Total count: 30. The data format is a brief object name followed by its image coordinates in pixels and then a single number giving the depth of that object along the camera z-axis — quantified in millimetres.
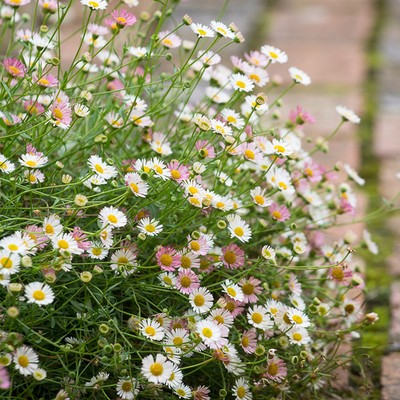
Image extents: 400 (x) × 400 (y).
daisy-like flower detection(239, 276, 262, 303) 1643
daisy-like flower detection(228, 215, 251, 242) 1634
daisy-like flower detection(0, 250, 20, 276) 1496
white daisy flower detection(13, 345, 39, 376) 1515
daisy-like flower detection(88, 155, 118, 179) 1600
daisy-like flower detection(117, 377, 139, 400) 1560
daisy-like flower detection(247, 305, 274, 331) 1626
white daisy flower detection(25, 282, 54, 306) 1512
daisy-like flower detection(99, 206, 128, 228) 1566
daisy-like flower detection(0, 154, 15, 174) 1574
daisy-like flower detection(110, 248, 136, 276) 1578
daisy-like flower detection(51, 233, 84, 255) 1531
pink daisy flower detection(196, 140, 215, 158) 1653
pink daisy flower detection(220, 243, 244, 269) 1645
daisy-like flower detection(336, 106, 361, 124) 1787
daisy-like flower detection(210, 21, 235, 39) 1650
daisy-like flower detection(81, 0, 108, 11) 1618
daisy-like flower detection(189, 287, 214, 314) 1595
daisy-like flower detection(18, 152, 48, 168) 1575
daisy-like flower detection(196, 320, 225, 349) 1562
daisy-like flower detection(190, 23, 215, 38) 1648
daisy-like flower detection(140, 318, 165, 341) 1565
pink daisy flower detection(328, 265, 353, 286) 1708
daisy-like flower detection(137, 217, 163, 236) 1589
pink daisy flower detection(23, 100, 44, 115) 1671
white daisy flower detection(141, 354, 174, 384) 1542
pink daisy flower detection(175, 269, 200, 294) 1599
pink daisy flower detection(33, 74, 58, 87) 1626
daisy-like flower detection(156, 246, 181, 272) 1592
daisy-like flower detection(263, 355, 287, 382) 1624
